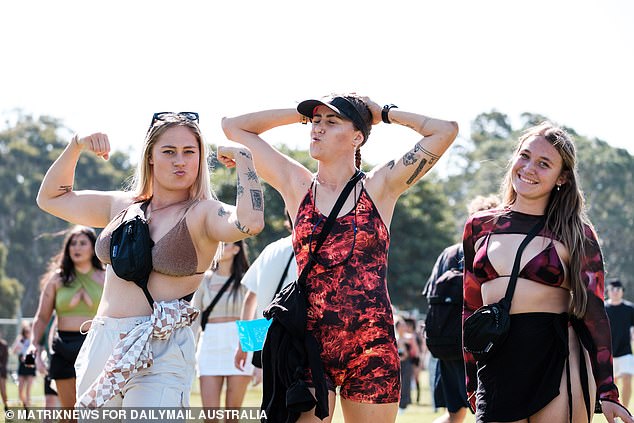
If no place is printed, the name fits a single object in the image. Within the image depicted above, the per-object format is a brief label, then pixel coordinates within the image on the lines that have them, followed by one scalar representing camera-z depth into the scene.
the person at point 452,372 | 8.66
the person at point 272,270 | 8.59
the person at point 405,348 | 23.38
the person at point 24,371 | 19.83
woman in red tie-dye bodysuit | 5.40
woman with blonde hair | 5.44
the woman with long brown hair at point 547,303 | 5.55
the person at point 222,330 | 10.48
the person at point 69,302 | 10.35
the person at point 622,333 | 17.56
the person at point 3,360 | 18.70
